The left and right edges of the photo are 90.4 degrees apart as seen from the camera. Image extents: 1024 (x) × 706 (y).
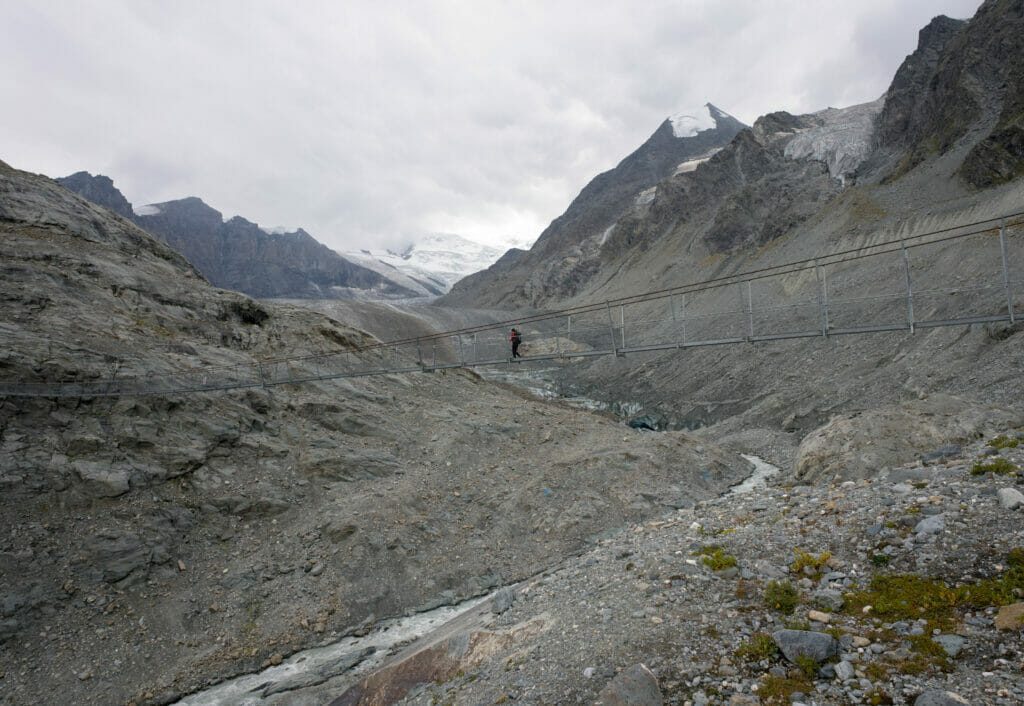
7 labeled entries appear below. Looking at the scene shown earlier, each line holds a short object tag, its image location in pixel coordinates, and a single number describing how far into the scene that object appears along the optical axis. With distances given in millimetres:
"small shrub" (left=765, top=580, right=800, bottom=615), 6188
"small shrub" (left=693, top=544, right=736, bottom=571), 7633
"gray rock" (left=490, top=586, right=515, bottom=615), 9539
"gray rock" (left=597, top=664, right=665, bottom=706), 5191
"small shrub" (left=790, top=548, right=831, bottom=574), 6949
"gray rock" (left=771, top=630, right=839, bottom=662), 5141
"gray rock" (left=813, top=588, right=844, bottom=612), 5976
